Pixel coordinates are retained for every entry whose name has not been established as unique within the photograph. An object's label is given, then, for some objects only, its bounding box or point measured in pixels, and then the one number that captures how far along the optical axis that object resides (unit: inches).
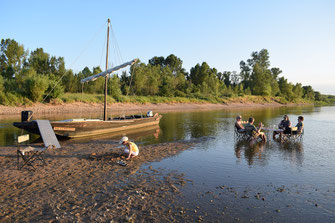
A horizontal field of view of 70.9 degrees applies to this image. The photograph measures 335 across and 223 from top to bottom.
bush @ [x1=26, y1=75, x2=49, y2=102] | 1674.1
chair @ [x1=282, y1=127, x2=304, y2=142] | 639.1
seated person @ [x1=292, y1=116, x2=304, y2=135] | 639.8
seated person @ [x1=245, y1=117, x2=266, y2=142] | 645.9
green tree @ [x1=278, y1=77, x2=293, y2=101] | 4783.5
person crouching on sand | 425.2
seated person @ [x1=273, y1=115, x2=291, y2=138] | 645.3
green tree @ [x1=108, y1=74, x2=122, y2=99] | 2181.3
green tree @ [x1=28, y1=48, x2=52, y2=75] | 2305.6
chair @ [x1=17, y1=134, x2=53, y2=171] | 365.7
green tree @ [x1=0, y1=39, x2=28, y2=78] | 2129.7
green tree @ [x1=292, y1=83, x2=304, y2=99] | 5104.3
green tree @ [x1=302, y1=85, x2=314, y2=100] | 5821.9
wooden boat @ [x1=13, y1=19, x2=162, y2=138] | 638.5
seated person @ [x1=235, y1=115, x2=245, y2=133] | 664.4
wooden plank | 495.2
